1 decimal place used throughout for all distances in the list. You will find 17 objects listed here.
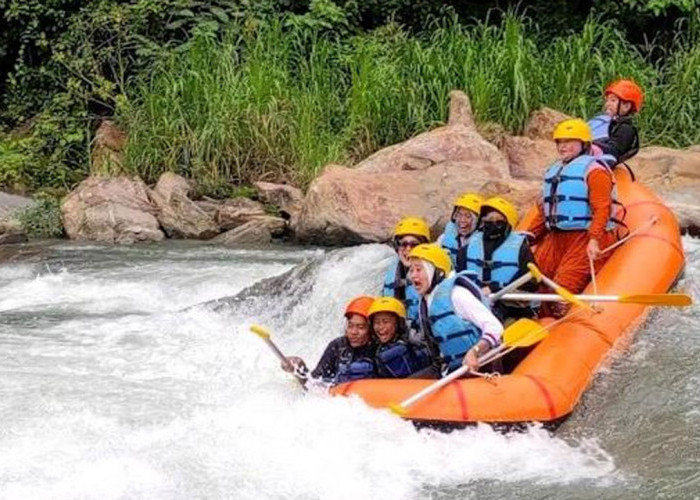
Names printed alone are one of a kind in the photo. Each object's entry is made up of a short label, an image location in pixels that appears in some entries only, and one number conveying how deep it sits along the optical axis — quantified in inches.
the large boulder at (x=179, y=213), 676.5
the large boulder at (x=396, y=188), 606.2
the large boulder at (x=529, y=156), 655.3
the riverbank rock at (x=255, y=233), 662.2
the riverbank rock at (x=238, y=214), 683.4
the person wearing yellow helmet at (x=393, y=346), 348.5
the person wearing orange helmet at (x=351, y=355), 351.1
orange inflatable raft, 314.8
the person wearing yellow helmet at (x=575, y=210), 394.6
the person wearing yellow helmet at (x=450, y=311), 328.5
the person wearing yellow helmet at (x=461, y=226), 376.0
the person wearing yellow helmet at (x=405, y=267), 371.1
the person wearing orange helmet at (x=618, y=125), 446.0
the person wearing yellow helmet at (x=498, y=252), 364.0
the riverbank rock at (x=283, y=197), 684.5
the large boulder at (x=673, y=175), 568.4
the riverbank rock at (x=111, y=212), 672.5
